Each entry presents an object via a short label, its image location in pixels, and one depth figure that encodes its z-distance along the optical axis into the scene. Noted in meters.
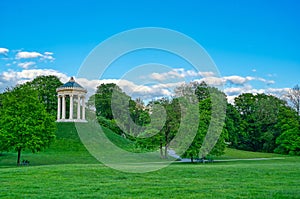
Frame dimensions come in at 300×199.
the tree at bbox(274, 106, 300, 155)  59.54
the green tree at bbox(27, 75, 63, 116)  80.31
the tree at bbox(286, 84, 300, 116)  72.75
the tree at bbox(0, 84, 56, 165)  36.06
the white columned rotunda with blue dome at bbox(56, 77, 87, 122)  66.19
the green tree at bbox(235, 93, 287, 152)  69.81
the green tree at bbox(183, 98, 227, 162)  40.31
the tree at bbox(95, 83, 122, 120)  85.19
